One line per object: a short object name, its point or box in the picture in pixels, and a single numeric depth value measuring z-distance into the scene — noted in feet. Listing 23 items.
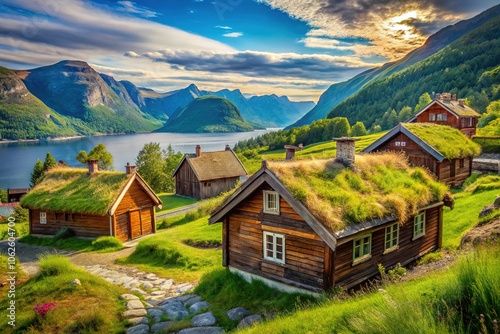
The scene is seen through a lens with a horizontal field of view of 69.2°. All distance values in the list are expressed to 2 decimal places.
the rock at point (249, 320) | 39.51
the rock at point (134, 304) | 47.31
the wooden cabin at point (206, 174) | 179.98
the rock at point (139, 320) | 43.31
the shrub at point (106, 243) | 92.58
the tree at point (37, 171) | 279.16
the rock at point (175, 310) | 44.92
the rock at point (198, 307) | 46.39
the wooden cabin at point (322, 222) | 44.60
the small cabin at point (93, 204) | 97.14
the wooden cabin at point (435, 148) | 102.47
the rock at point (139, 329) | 40.96
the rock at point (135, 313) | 45.01
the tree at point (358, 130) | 395.14
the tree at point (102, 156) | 276.21
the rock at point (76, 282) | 51.01
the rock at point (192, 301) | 48.86
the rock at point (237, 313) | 43.01
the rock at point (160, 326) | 41.22
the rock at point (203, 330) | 39.61
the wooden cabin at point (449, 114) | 192.03
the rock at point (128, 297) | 50.39
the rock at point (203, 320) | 41.72
